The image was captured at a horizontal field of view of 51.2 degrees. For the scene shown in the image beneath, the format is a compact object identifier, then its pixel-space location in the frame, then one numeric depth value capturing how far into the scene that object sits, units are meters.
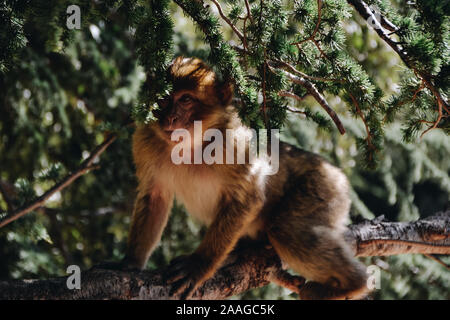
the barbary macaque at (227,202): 3.54
